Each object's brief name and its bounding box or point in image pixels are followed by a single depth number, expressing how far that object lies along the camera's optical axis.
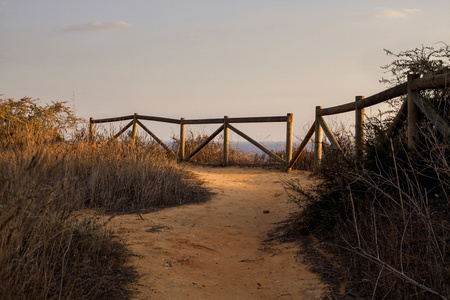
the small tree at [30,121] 8.59
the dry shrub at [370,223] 2.91
